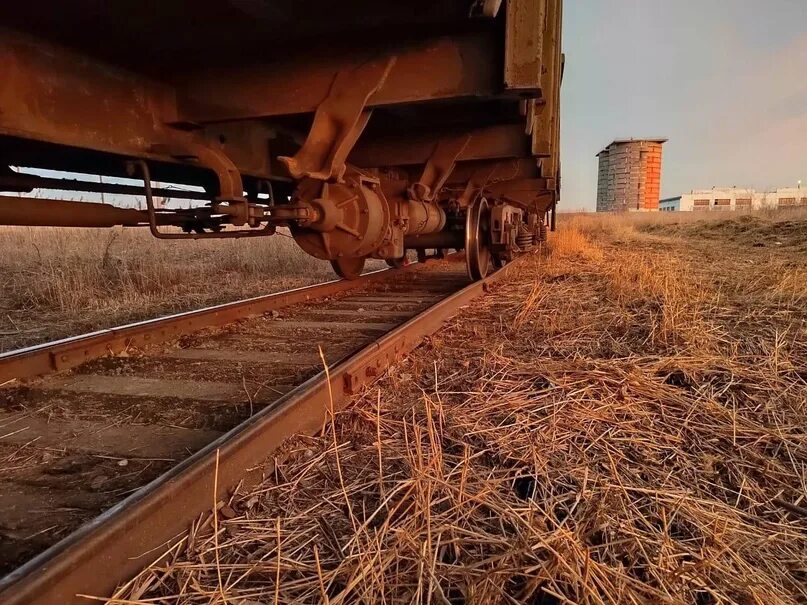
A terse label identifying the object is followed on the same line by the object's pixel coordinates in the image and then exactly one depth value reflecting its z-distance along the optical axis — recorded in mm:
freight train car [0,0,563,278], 2205
